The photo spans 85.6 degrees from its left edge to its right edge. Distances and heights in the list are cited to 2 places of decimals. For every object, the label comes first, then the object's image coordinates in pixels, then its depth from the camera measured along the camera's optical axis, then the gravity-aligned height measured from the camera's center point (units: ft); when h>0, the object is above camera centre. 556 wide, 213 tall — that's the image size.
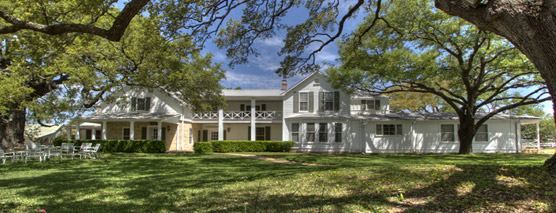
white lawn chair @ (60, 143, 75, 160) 47.03 -3.56
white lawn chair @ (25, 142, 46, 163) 42.83 -4.29
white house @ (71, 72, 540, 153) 75.41 +0.65
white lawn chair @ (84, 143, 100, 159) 50.58 -5.28
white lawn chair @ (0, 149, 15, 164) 38.34 -4.16
